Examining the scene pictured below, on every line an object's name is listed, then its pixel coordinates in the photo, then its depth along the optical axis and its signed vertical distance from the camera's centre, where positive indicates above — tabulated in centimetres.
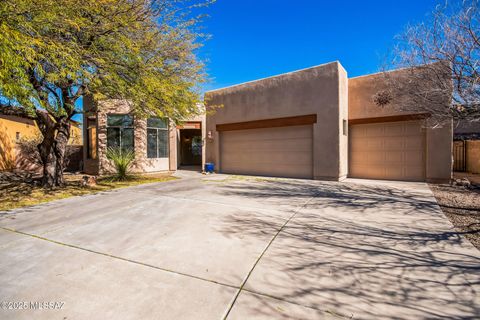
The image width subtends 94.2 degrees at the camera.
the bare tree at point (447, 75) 552 +227
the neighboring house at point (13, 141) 1406 +115
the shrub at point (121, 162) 1104 -22
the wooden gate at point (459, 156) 1380 -4
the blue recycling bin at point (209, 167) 1417 -64
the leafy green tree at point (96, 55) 454 +277
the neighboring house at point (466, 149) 1234 +39
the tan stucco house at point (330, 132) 992 +117
